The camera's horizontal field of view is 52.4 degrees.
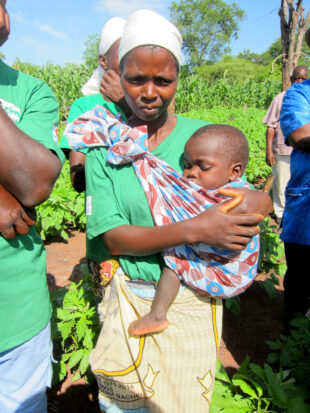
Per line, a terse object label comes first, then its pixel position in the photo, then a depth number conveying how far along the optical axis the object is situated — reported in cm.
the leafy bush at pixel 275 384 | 176
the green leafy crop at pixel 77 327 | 218
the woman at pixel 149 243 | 117
